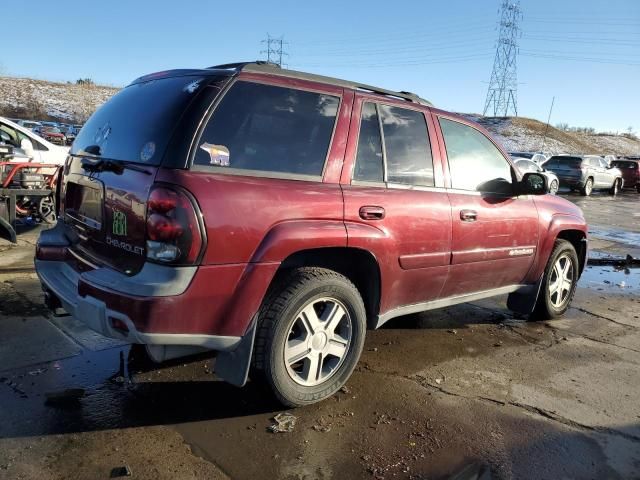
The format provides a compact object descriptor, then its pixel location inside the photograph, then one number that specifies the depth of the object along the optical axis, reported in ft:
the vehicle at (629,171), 92.99
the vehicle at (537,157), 84.63
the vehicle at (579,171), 75.12
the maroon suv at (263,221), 9.00
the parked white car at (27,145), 29.27
